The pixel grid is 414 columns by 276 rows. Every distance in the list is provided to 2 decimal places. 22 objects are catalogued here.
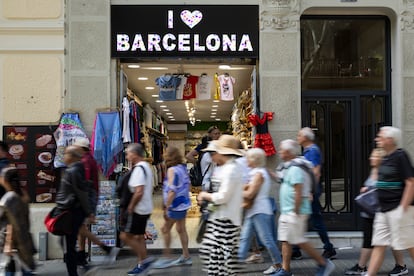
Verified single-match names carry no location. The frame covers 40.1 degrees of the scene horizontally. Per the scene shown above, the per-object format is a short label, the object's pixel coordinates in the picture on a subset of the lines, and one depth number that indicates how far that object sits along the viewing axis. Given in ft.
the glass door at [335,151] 31.94
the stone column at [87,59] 30.32
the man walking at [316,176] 25.85
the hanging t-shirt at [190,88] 34.12
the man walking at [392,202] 20.84
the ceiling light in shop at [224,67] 32.46
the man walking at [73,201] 22.17
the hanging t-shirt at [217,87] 34.09
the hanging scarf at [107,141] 29.45
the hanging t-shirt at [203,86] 34.40
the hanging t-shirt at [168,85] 33.76
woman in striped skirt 18.19
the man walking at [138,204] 23.76
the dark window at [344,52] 32.58
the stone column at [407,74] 31.12
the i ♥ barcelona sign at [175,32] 30.68
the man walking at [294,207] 21.76
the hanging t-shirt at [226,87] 33.81
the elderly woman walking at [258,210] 22.93
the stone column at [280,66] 30.76
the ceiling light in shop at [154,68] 34.09
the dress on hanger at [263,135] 30.27
